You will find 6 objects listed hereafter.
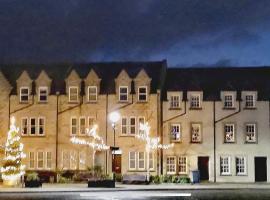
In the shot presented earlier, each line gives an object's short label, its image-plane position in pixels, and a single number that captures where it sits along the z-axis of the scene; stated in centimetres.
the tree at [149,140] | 6931
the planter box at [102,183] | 5650
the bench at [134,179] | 6266
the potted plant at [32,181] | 5684
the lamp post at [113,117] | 5799
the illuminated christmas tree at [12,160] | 5912
